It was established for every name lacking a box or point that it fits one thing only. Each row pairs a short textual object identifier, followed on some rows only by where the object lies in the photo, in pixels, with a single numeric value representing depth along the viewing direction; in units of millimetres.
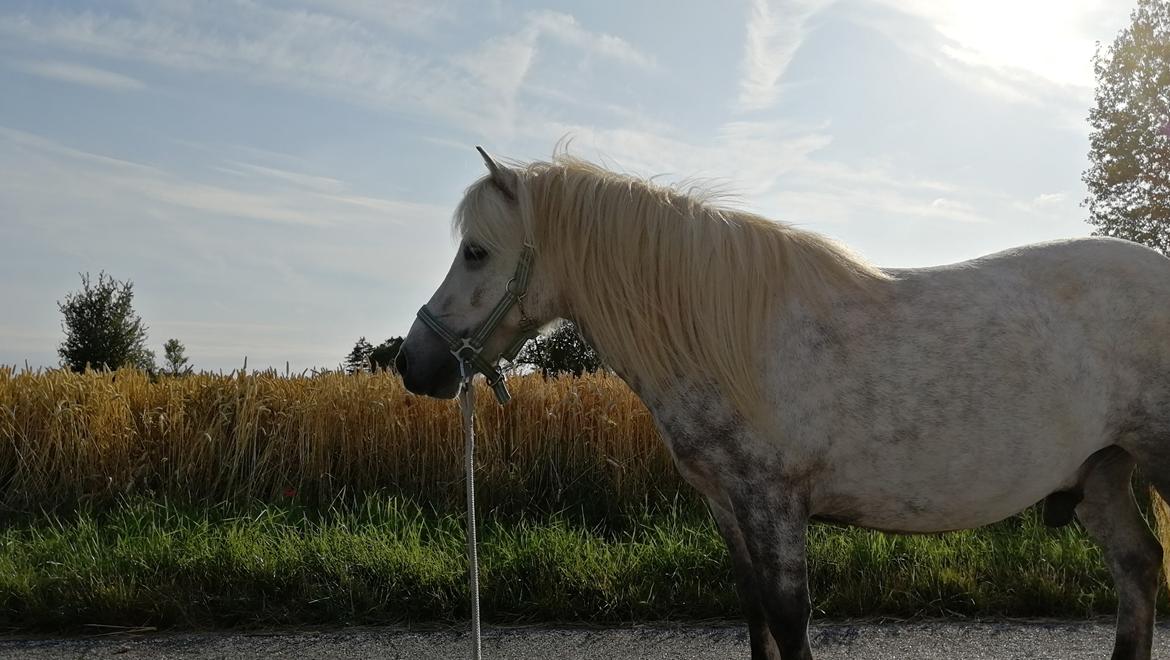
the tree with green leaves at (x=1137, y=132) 20344
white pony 2912
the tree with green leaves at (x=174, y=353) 41125
